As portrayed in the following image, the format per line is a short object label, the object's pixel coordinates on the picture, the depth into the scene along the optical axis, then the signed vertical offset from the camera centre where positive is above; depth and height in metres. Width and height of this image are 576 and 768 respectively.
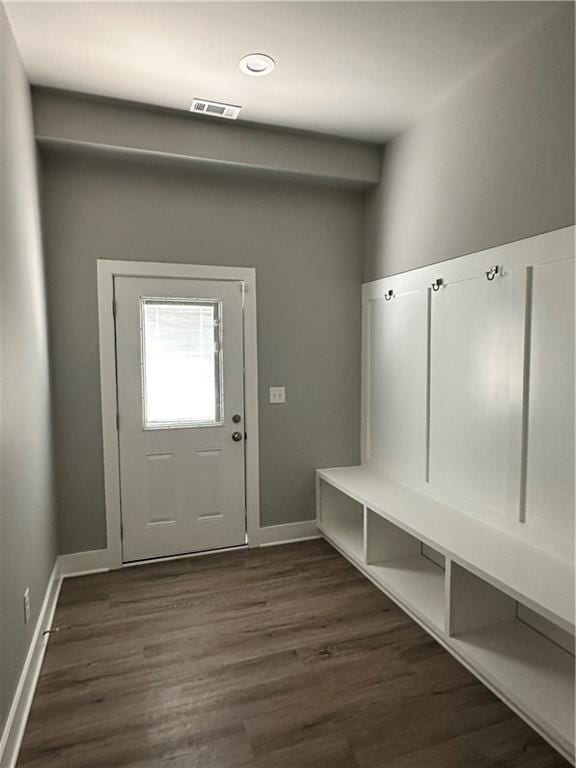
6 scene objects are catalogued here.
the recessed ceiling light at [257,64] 2.31 +1.48
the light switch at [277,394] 3.54 -0.30
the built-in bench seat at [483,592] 1.83 -1.31
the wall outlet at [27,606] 2.02 -1.09
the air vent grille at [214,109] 2.76 +1.50
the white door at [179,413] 3.18 -0.41
